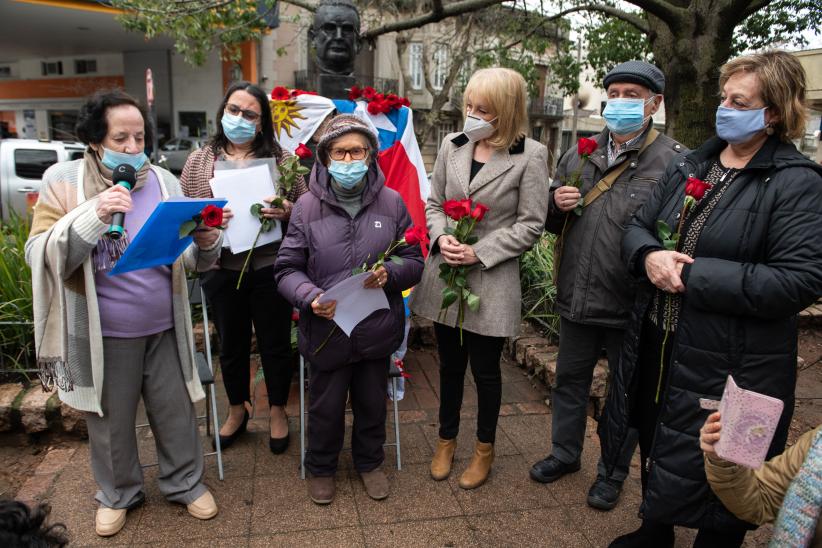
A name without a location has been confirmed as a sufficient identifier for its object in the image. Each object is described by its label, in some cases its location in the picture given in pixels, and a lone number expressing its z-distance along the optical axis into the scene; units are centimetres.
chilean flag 413
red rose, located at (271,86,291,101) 381
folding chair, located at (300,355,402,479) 304
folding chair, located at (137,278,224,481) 287
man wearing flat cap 265
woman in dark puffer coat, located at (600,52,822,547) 192
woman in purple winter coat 264
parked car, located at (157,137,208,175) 1435
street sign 895
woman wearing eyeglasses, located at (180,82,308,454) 297
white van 907
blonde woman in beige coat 269
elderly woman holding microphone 229
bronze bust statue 398
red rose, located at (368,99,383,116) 400
